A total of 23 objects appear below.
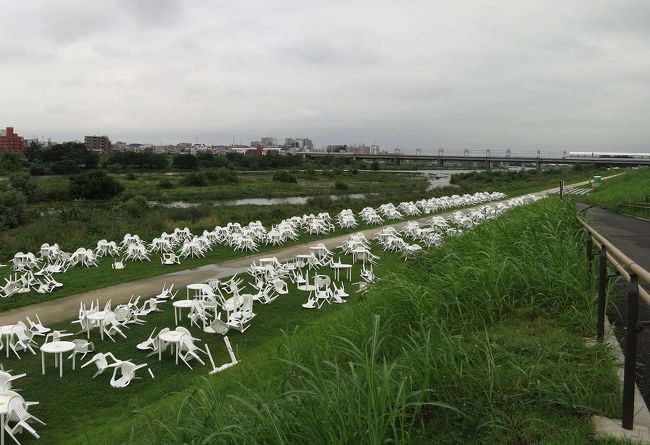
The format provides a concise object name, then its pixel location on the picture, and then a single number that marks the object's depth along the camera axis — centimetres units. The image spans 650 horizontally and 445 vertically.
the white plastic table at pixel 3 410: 673
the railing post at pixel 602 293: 432
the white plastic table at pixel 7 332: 1010
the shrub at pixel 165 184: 6347
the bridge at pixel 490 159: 9406
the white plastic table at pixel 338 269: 1694
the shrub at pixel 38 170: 7462
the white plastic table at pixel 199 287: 1317
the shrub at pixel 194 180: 6831
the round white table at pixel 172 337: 988
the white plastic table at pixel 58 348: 936
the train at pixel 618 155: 10012
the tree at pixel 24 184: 4447
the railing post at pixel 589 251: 598
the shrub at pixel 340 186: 6531
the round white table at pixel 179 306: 1225
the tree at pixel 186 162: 9600
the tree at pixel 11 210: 2896
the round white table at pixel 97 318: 1103
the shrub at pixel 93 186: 4979
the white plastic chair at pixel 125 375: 913
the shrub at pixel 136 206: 3575
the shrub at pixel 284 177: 7725
